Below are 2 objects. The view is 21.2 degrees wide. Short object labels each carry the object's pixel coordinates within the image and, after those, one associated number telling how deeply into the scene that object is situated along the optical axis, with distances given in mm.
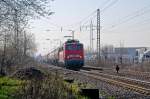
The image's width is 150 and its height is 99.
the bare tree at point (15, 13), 16469
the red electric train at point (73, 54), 51625
